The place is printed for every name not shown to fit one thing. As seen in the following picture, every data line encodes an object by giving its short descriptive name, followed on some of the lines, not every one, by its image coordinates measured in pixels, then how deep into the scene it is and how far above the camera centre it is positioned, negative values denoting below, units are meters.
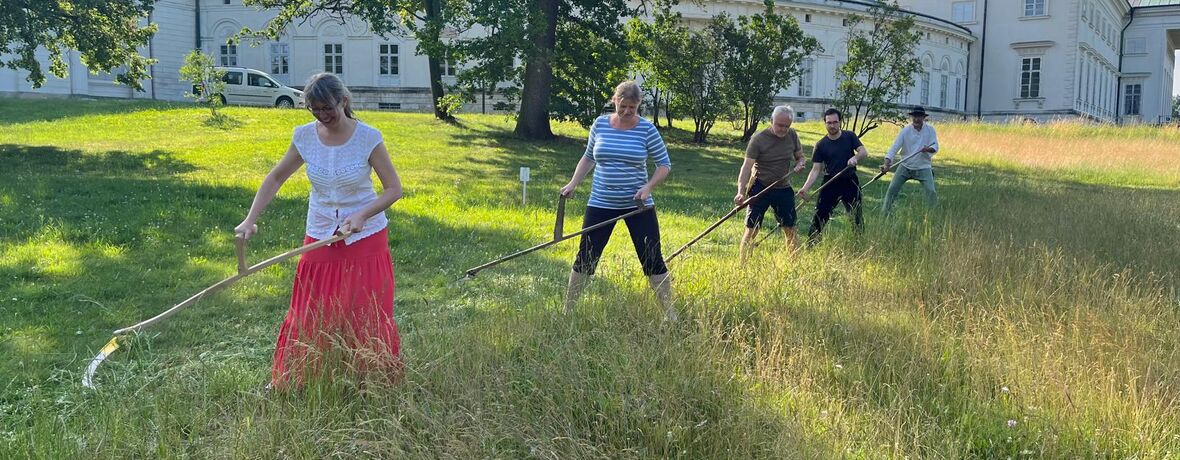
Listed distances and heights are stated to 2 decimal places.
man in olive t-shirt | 8.13 -0.31
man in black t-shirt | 9.16 -0.31
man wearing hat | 11.12 -0.22
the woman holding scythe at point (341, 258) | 4.05 -0.60
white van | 32.97 +1.28
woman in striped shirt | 5.84 -0.34
